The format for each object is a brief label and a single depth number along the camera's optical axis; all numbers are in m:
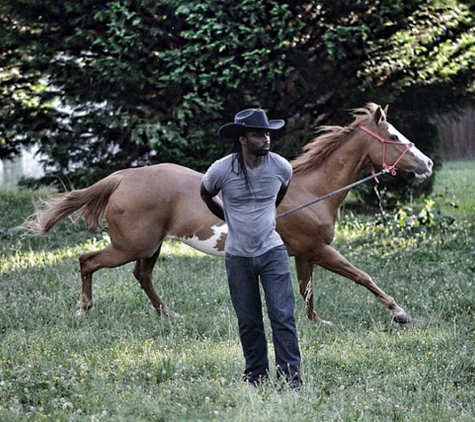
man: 11.50
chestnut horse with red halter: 16.23
